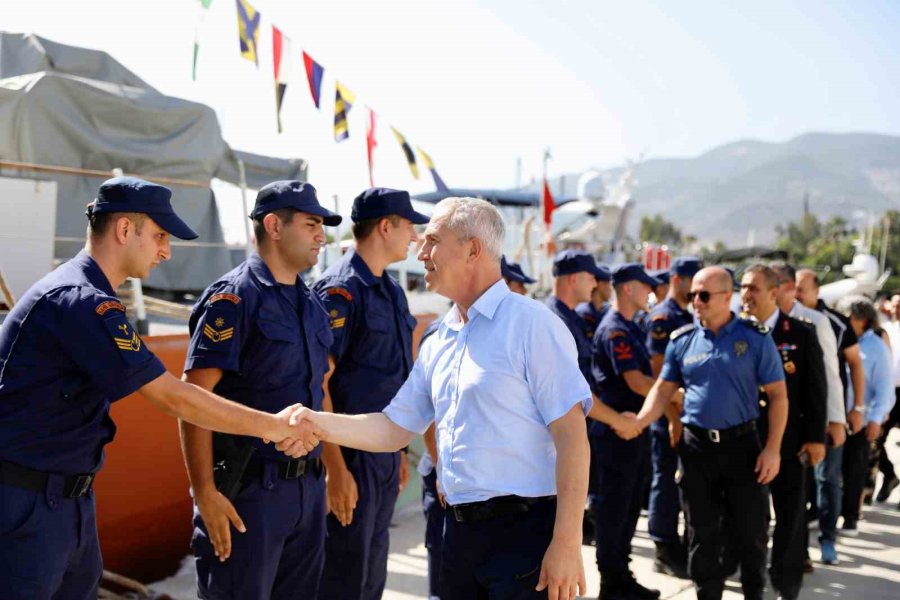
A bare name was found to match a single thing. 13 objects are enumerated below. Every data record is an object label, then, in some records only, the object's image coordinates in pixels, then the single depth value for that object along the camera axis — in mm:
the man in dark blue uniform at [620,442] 4715
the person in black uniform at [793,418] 4582
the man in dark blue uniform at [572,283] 4797
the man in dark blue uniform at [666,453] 5305
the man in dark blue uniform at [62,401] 2219
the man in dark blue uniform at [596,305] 6324
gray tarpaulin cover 6473
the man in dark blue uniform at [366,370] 3381
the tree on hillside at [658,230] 93706
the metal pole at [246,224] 6176
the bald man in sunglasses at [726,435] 4023
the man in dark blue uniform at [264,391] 2760
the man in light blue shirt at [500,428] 2152
